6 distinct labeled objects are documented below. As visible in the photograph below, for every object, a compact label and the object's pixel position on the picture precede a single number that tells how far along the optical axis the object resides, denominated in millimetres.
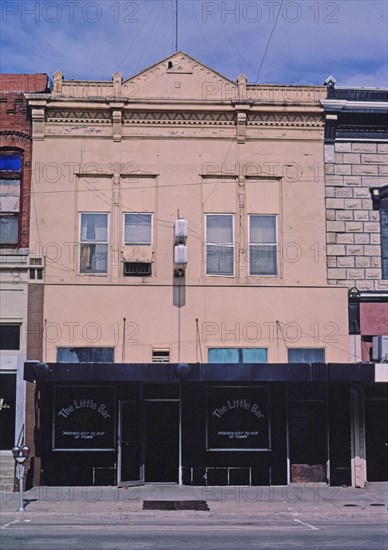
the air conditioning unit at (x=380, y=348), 20078
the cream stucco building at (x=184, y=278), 20109
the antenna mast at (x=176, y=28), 21781
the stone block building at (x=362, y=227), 20703
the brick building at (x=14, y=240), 20203
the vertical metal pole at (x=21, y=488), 16309
